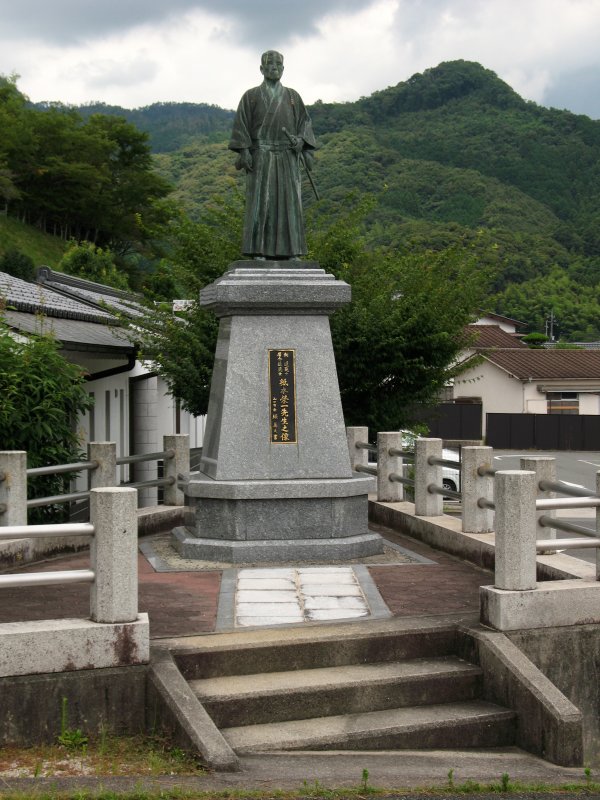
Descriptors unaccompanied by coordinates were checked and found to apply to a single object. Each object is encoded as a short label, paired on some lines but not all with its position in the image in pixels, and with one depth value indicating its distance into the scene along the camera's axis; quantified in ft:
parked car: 94.02
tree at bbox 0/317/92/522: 34.22
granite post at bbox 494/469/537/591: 23.56
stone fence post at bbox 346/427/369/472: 45.52
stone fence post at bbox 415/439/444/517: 38.06
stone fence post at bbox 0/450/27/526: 30.58
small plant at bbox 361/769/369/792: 16.84
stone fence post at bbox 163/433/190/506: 41.01
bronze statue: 35.53
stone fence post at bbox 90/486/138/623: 20.30
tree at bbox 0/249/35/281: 130.82
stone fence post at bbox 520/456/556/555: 29.15
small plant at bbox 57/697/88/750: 19.20
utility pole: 239.75
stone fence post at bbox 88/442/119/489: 35.45
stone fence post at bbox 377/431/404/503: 42.09
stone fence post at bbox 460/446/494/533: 33.71
